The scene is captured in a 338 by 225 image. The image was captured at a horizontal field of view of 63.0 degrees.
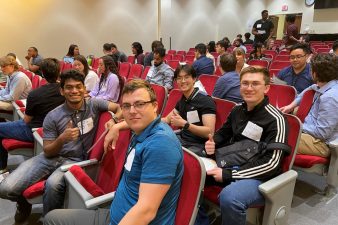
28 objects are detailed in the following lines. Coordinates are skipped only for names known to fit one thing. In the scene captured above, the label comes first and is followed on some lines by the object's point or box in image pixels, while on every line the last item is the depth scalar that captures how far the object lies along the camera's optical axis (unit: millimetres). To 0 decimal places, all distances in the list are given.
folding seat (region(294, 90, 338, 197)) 2129
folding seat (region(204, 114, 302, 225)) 1507
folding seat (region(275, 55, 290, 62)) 5857
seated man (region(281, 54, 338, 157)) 2180
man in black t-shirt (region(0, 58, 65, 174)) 2514
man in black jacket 1495
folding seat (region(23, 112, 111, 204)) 1815
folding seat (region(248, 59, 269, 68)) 4895
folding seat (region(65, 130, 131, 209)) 1431
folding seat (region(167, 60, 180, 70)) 5780
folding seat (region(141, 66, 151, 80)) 4809
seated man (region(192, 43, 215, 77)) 4741
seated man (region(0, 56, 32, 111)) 3766
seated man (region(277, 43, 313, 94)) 3205
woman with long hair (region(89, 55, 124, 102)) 3688
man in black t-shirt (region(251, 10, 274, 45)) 7859
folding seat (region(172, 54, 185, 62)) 7924
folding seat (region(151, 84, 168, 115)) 2826
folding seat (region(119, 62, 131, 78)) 5389
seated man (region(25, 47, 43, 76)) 6192
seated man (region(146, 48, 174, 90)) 4234
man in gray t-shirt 1905
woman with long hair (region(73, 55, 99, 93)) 4047
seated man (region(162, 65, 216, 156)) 2076
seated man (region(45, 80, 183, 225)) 1059
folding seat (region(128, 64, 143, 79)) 5040
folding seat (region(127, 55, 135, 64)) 7490
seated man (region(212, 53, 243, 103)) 2775
